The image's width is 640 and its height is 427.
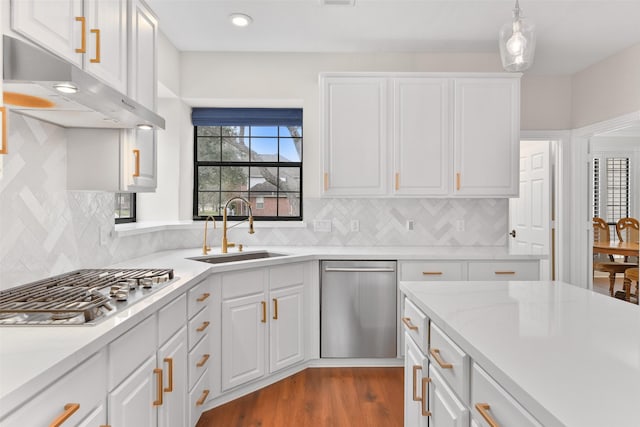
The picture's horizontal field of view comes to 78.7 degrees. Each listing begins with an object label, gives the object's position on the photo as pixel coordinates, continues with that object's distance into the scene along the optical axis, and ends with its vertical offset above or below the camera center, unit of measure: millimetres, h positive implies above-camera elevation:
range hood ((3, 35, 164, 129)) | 1179 +426
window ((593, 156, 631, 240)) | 7281 +457
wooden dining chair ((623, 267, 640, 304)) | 4750 -848
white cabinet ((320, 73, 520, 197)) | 3266 +656
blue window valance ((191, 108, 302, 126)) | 3752 +908
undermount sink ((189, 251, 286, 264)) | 2996 -369
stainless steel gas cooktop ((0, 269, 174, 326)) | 1264 -330
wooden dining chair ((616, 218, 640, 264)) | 6148 -264
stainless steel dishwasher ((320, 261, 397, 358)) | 3041 -745
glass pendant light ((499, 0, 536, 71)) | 1639 +726
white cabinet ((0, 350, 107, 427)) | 879 -487
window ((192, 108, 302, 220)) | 3791 +442
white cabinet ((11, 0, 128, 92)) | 1302 +694
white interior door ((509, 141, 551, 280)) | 4180 +107
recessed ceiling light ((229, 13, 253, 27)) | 2879 +1441
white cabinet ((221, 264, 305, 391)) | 2512 -765
